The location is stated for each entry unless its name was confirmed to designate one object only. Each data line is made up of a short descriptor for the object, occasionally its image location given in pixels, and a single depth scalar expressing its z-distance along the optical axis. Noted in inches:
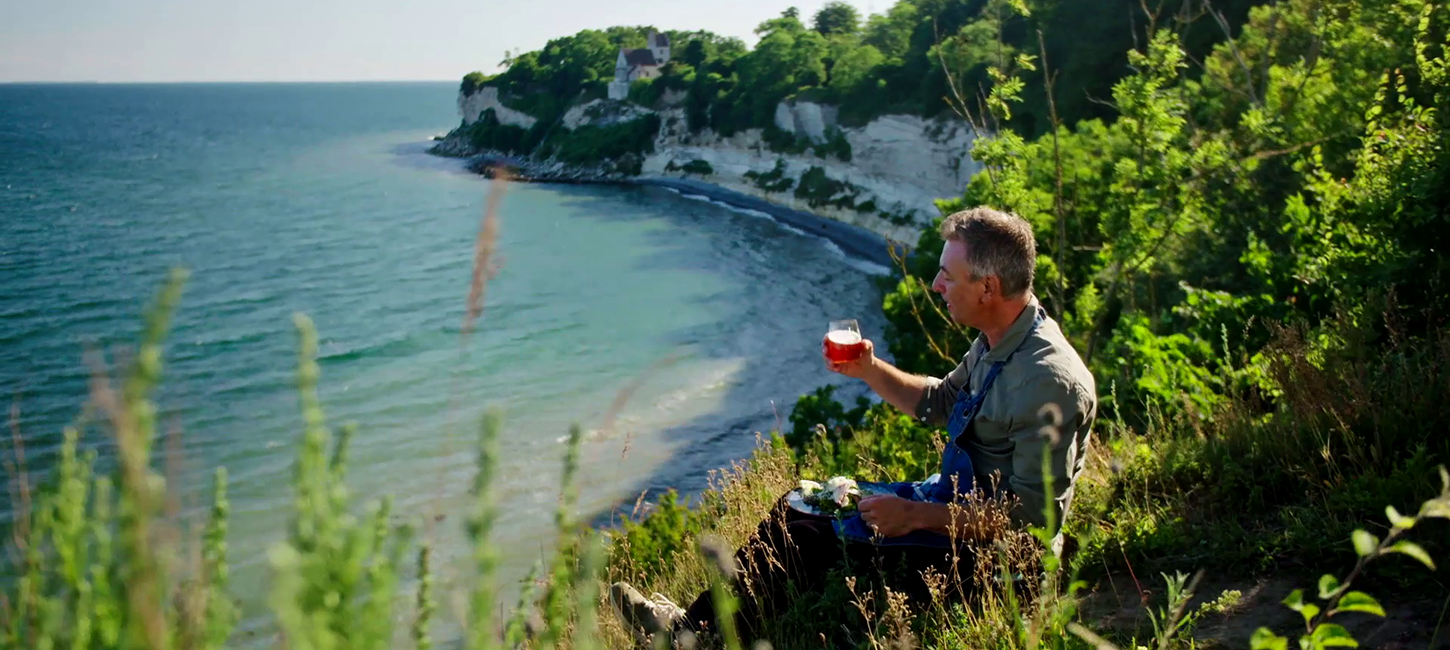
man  116.9
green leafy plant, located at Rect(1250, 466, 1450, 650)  56.9
